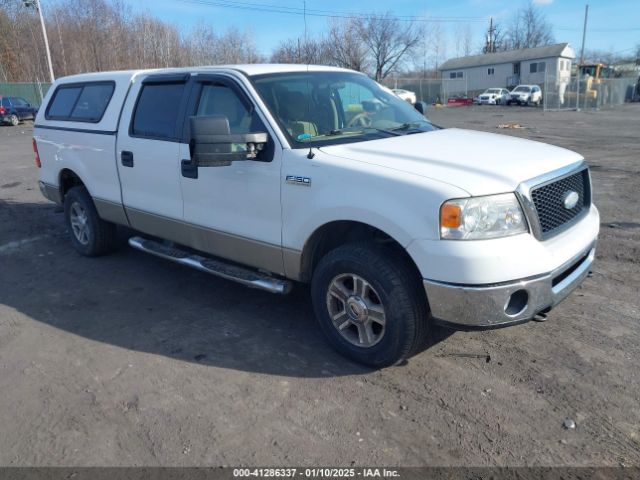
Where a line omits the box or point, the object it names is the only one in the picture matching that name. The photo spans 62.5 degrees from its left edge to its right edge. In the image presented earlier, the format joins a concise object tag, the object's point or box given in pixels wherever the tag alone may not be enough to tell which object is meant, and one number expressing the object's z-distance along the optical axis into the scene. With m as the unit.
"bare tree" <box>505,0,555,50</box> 85.62
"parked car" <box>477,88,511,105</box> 47.84
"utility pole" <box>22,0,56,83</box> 30.82
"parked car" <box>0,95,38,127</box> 28.30
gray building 62.44
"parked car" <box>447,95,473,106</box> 53.14
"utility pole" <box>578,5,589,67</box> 67.50
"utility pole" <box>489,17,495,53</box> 87.56
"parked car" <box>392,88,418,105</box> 43.23
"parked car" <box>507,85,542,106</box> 44.94
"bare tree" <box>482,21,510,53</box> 88.21
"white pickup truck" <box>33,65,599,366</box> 3.06
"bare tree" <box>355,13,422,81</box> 64.12
